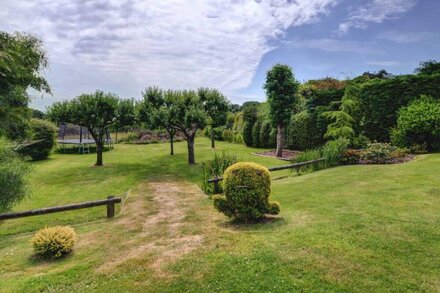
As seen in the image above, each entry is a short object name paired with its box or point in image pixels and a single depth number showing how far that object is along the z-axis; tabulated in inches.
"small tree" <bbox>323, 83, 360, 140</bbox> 706.8
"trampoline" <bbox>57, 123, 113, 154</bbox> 1090.6
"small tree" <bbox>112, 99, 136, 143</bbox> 753.0
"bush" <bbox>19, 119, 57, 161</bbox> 912.9
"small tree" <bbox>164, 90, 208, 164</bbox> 690.8
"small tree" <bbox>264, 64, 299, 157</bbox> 791.1
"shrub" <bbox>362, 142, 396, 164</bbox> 573.3
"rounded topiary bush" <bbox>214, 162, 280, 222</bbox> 297.9
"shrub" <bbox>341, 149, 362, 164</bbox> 597.9
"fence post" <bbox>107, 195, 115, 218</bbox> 391.9
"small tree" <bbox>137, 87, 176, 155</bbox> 697.0
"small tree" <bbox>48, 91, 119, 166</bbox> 700.7
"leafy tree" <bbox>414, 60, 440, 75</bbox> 783.5
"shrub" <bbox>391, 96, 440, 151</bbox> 569.6
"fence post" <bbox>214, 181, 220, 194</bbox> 472.1
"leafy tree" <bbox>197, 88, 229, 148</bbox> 764.6
